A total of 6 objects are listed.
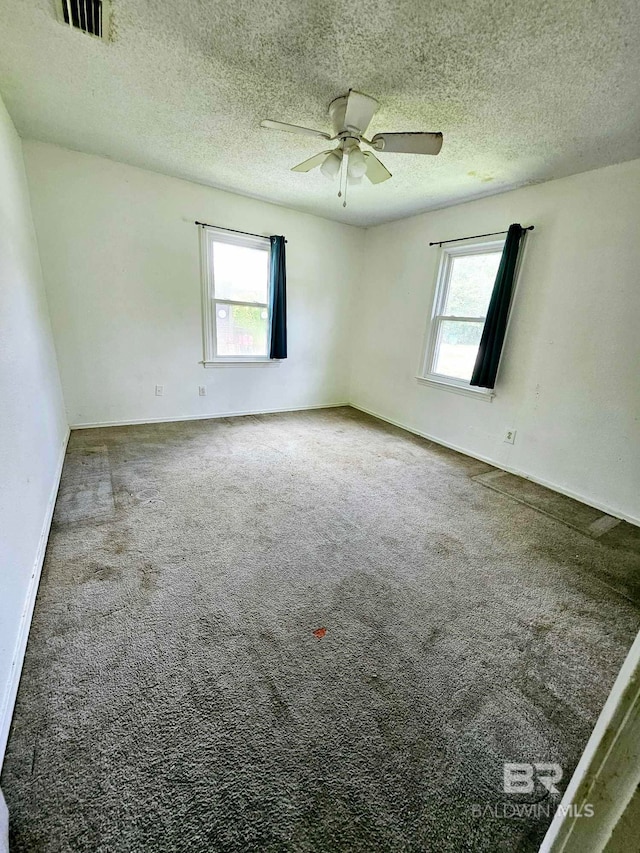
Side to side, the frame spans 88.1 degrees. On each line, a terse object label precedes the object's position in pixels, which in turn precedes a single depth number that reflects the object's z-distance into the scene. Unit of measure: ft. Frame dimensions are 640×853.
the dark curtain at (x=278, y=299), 12.92
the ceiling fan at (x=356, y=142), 6.04
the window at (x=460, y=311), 10.95
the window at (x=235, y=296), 12.30
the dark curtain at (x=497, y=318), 9.55
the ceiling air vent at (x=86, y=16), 4.79
